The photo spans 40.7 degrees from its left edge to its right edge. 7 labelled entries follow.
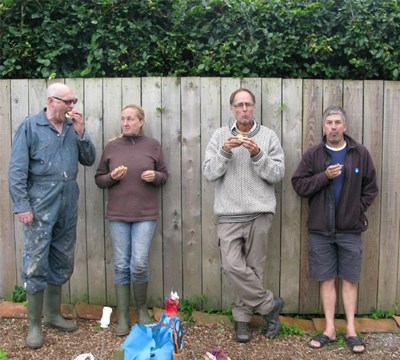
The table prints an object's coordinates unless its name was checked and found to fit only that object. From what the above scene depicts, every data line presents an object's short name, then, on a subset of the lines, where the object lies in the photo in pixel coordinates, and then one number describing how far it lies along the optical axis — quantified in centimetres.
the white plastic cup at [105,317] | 301
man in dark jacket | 426
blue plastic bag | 294
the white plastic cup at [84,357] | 304
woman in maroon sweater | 438
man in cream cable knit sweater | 423
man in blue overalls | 402
